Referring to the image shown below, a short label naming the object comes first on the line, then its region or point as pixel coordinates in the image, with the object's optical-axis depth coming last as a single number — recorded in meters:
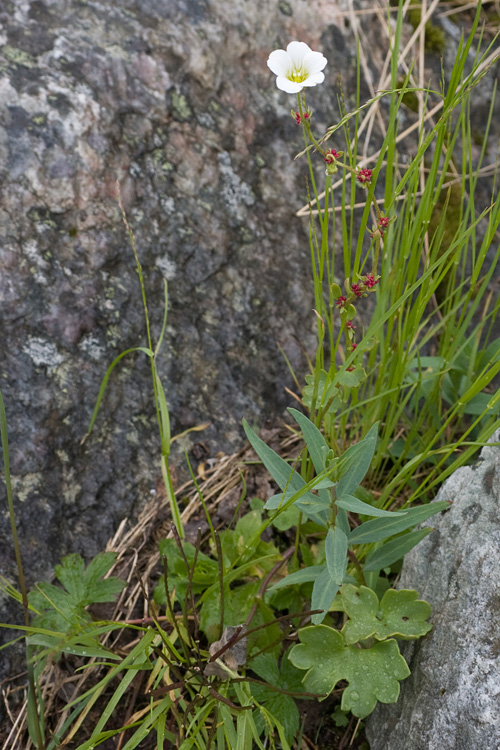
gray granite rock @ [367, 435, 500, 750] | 0.48
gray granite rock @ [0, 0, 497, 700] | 0.55
